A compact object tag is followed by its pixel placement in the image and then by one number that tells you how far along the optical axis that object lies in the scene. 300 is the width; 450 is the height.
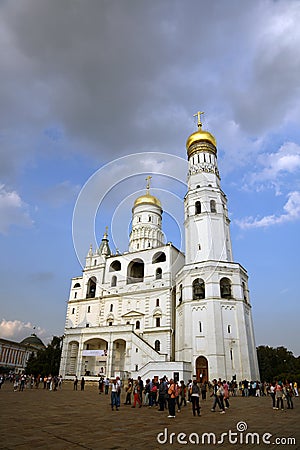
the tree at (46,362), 49.66
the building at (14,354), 69.31
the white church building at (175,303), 31.89
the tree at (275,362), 57.91
